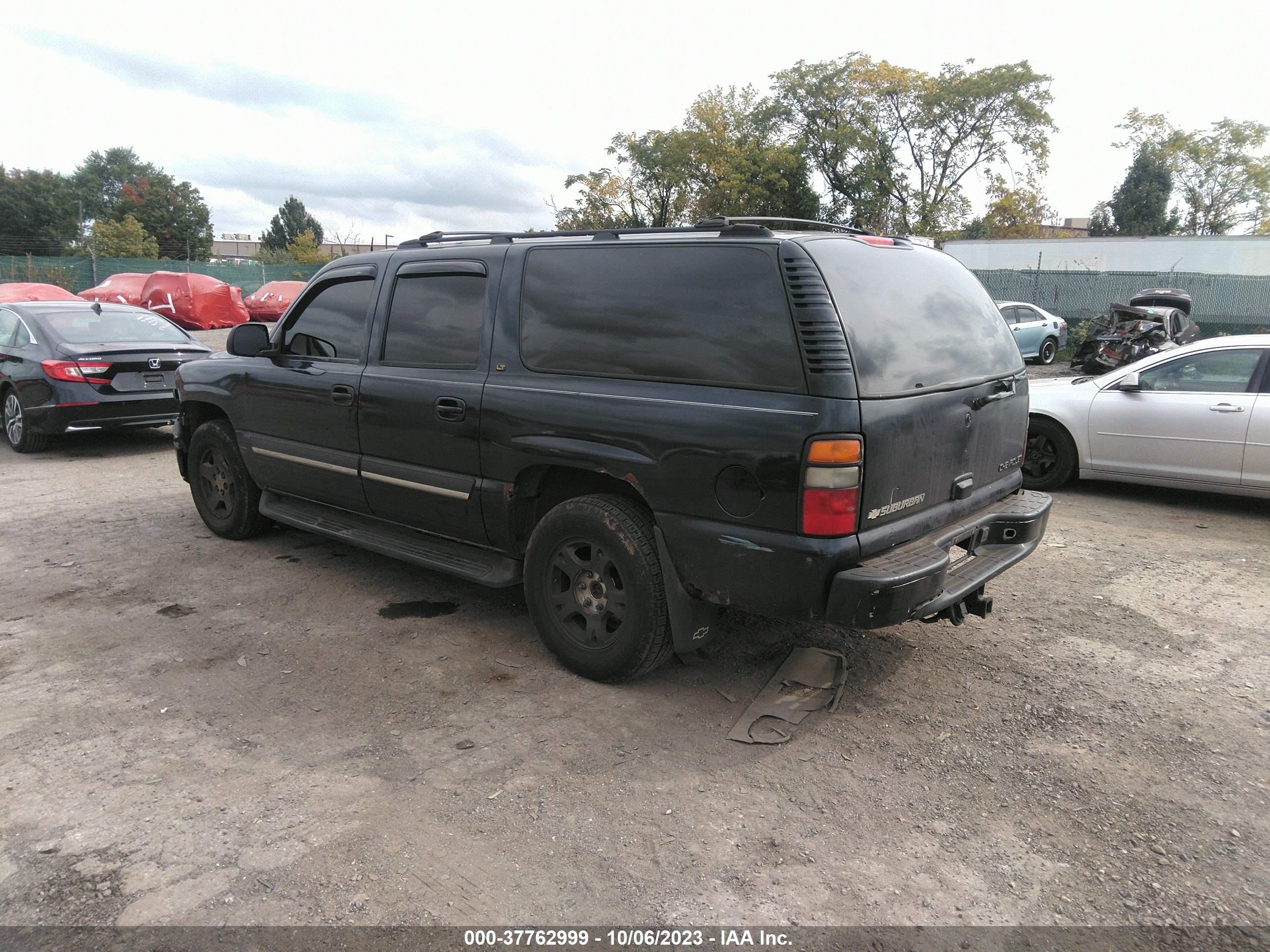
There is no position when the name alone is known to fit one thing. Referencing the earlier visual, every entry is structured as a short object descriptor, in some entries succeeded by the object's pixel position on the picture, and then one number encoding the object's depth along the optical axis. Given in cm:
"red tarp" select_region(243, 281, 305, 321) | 2677
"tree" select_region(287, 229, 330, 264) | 5853
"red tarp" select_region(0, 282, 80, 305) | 1945
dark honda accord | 872
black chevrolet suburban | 311
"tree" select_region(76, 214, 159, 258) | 5616
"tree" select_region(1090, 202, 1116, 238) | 5181
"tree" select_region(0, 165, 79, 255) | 6694
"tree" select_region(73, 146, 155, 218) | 8950
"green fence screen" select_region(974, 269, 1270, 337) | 2242
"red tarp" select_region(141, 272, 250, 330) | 2570
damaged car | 1488
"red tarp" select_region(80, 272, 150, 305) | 2633
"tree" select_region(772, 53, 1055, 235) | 4181
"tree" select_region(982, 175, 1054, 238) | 4878
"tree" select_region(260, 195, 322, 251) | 10550
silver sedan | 666
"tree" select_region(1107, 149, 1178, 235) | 4950
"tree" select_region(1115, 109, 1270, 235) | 4872
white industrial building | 2680
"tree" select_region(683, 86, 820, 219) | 4088
